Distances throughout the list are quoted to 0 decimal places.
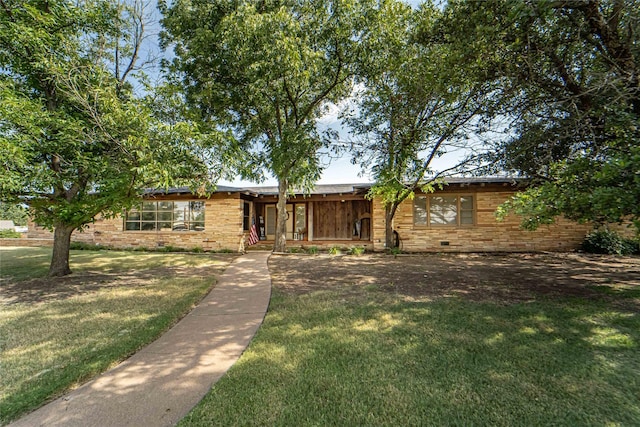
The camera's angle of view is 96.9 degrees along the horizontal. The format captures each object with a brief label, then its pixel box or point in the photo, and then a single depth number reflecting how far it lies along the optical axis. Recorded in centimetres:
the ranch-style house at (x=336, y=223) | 1208
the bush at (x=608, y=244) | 1047
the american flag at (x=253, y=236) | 1480
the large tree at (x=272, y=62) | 829
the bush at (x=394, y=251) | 1154
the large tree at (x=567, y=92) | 397
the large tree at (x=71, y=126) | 543
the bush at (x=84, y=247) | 1392
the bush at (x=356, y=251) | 1158
